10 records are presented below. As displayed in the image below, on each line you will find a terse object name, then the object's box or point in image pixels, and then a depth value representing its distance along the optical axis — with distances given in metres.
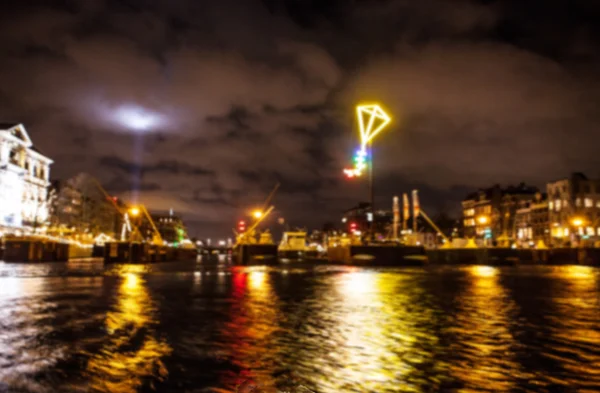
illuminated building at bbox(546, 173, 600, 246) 113.44
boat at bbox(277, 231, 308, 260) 137.00
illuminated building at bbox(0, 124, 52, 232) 104.00
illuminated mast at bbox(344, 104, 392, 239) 64.31
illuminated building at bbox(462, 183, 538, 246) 149.88
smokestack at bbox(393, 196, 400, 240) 117.56
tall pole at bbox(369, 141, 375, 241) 63.95
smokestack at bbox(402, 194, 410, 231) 103.62
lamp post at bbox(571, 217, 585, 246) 113.72
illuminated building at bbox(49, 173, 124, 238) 137.38
